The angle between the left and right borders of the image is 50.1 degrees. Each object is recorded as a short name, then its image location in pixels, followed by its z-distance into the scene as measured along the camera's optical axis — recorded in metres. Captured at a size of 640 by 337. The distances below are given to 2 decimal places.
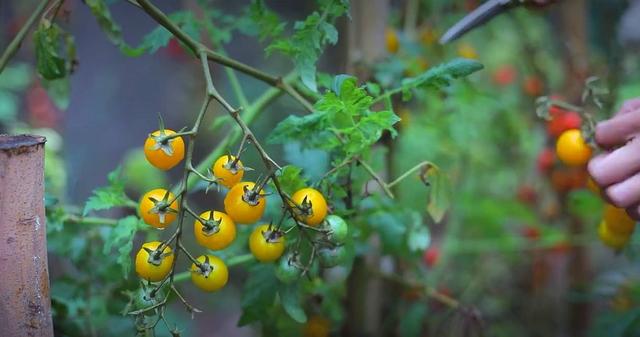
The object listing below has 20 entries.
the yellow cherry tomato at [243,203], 0.67
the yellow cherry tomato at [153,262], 0.66
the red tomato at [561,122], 1.31
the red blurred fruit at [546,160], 1.58
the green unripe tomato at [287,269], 0.74
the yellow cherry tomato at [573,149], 0.86
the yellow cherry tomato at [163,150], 0.64
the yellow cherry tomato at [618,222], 0.88
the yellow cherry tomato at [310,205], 0.69
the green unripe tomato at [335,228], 0.72
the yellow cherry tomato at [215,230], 0.67
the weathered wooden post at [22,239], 0.62
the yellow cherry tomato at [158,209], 0.65
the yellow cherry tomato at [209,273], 0.69
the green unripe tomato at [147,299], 0.67
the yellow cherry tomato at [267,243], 0.72
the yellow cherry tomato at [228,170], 0.66
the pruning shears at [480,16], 0.82
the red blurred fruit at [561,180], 1.57
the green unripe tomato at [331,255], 0.74
